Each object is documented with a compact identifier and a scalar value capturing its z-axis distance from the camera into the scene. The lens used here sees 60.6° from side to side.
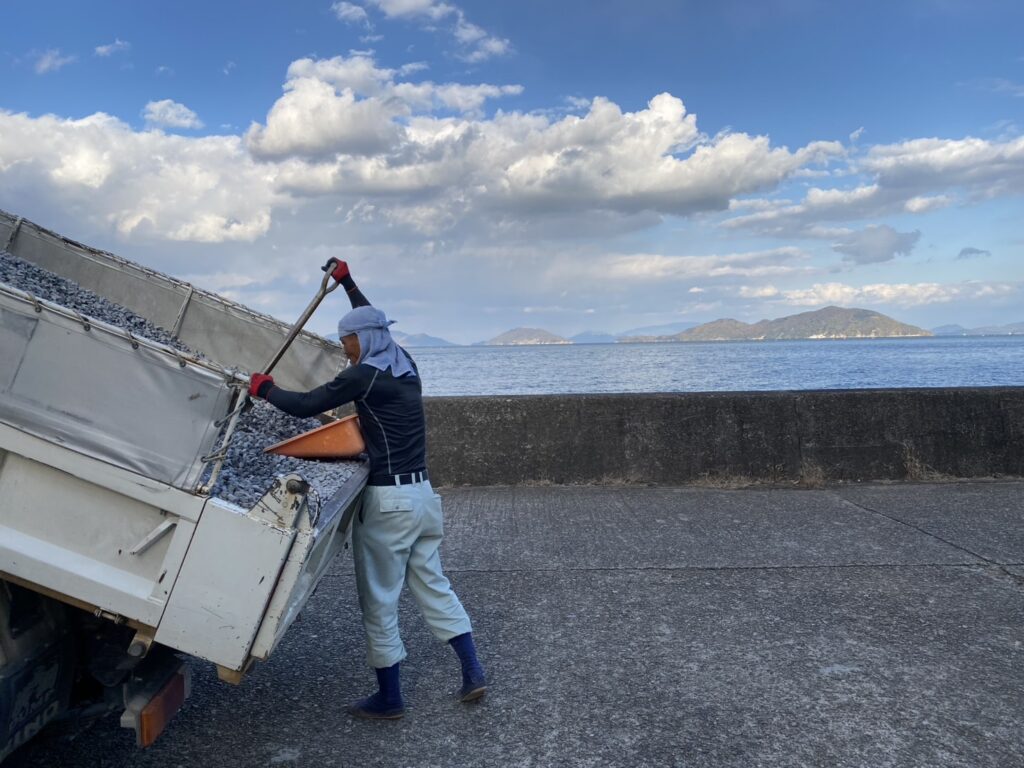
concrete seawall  8.16
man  3.64
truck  2.59
